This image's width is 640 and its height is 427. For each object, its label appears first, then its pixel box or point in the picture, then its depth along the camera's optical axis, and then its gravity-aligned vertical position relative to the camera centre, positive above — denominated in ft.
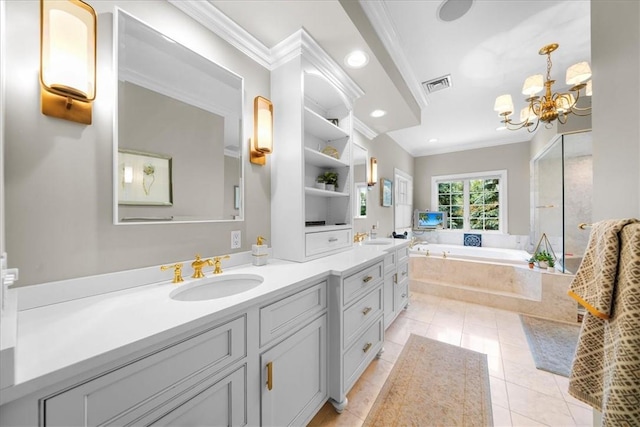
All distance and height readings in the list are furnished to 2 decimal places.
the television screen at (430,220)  16.51 -0.55
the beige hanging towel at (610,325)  2.08 -1.15
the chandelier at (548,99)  5.97 +3.47
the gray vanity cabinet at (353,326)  4.35 -2.48
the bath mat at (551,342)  5.85 -3.91
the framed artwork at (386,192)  11.80 +1.12
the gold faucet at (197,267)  3.93 -0.96
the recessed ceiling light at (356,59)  5.56 +3.89
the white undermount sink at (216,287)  3.62 -1.30
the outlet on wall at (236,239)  4.82 -0.57
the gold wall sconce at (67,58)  2.70 +1.90
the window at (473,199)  15.05 +0.95
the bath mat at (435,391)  4.37 -3.95
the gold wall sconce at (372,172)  10.33 +1.88
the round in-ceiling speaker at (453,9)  5.13 +4.78
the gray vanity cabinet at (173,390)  1.75 -1.64
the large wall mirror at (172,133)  3.45 +1.41
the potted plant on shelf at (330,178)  6.81 +1.04
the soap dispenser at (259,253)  4.84 -0.87
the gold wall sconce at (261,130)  5.04 +1.86
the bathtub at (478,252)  11.03 -2.31
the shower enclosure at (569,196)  9.04 +0.73
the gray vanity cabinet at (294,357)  3.18 -2.31
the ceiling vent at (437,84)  8.05 +4.76
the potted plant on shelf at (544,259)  9.32 -1.96
